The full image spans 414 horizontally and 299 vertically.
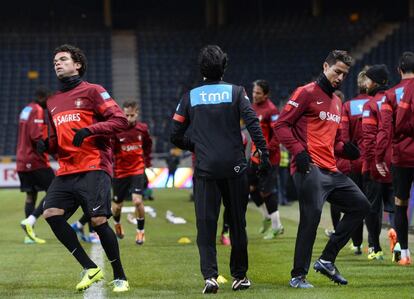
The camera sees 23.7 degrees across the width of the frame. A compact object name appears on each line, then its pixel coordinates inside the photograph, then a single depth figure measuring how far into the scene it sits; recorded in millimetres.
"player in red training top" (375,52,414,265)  9945
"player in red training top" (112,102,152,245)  13867
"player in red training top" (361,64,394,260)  11039
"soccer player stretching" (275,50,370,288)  8555
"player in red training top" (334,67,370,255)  11648
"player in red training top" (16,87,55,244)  14570
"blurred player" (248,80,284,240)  13906
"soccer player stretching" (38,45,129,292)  8531
